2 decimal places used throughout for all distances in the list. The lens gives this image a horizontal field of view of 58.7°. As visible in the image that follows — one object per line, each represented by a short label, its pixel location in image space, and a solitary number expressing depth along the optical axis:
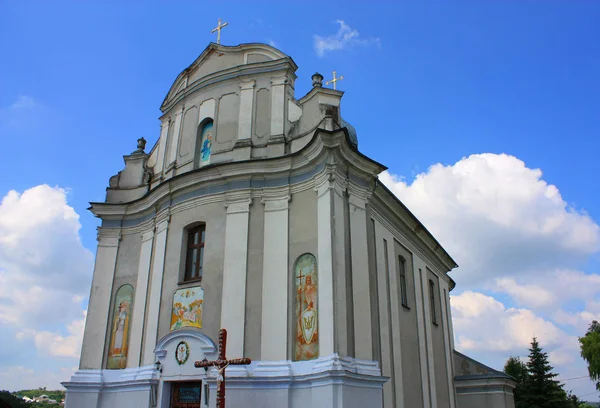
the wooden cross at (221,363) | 9.95
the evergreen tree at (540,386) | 29.09
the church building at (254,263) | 11.80
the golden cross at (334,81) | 15.79
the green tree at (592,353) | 34.97
